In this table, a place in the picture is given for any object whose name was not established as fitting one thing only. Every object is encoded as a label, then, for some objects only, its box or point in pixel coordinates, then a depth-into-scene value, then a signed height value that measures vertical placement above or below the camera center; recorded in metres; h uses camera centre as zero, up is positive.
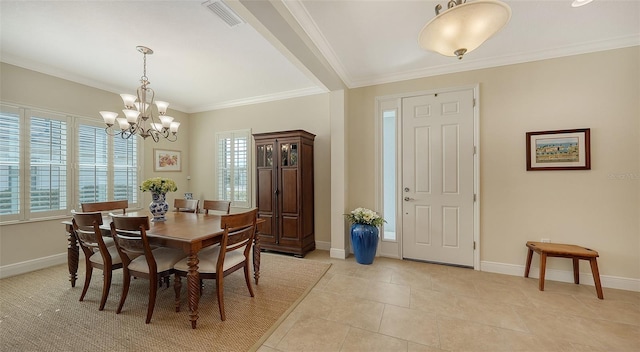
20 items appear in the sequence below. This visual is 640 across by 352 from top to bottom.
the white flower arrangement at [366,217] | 3.24 -0.58
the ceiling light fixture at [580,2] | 1.50 +1.10
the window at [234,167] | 4.54 +0.18
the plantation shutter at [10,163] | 2.85 +0.17
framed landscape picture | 2.62 +0.28
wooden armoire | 3.62 -0.23
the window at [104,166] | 3.54 +0.17
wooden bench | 2.34 -0.81
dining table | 1.93 -0.53
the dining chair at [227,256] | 2.03 -0.76
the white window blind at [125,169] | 3.94 +0.12
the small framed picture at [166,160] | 4.52 +0.32
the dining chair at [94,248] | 2.14 -0.70
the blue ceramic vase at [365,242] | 3.17 -0.89
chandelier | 2.52 +0.68
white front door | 3.09 -0.03
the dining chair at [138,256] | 1.96 -0.72
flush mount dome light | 1.30 +0.89
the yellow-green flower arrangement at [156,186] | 2.62 -0.11
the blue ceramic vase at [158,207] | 2.65 -0.34
